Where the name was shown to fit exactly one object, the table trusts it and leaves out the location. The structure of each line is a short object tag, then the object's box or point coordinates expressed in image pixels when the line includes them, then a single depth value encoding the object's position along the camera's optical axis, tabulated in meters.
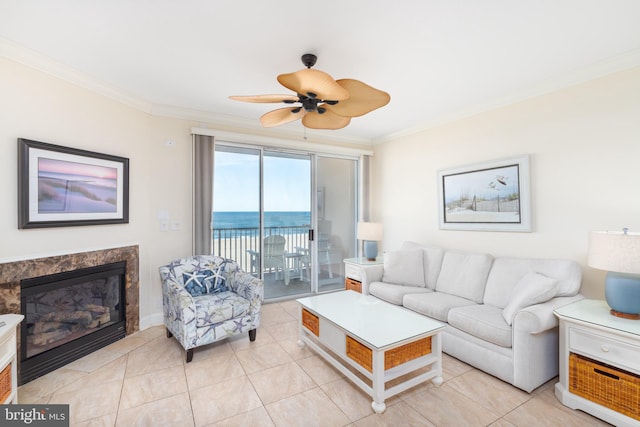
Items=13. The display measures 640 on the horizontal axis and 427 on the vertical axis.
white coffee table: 1.95
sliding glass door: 3.93
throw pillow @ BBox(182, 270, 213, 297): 3.04
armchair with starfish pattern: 2.53
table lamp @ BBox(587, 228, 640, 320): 1.83
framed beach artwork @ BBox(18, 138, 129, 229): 2.29
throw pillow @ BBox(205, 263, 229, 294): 3.16
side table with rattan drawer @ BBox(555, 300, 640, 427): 1.73
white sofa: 2.10
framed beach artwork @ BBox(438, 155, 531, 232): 2.92
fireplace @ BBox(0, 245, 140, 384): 2.17
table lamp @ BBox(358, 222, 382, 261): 4.16
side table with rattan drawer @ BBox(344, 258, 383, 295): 3.87
